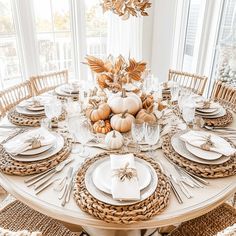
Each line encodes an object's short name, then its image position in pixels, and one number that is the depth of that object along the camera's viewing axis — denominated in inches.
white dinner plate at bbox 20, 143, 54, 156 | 42.3
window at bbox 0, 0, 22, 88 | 95.7
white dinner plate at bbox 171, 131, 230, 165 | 40.9
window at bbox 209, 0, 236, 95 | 94.0
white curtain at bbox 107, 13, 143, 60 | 116.1
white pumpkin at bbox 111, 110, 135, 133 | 50.0
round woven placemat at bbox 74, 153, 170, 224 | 30.7
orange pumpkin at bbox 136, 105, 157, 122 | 51.6
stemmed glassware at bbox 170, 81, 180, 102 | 65.1
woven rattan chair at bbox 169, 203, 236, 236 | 43.5
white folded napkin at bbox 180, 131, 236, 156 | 42.8
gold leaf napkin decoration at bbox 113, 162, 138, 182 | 35.7
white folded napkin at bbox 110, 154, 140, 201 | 32.5
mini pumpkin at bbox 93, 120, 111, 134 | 50.8
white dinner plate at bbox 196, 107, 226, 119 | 57.8
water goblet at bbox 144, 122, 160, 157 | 43.1
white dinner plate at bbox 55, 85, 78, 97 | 69.5
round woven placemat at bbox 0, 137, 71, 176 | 39.2
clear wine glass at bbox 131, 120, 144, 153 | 44.4
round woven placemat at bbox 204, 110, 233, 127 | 55.3
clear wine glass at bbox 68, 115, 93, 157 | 44.1
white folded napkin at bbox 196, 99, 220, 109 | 61.1
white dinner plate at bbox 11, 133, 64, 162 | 41.4
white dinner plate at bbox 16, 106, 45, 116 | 58.0
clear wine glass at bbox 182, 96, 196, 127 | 52.3
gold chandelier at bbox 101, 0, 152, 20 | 53.7
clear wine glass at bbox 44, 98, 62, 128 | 52.7
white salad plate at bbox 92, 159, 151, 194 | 35.0
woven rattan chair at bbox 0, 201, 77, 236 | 43.0
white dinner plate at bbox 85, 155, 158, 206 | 32.3
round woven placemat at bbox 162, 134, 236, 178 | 38.9
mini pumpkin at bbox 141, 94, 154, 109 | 55.0
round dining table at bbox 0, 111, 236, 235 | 31.2
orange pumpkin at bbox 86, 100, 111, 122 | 52.3
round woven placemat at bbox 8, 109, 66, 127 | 55.1
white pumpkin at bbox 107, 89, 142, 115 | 52.4
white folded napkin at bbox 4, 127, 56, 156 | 42.7
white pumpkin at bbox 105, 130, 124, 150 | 46.3
